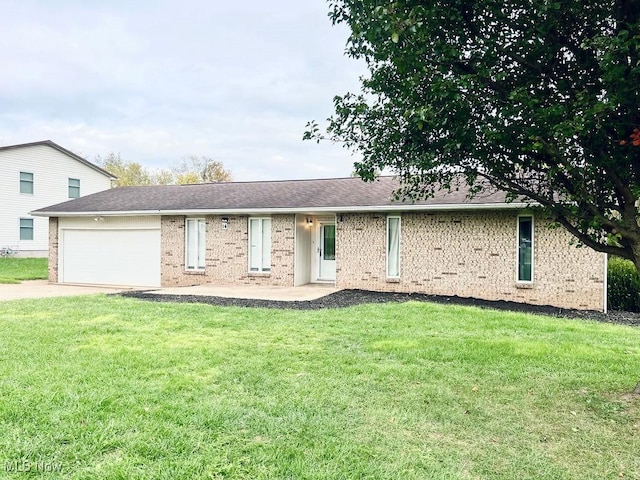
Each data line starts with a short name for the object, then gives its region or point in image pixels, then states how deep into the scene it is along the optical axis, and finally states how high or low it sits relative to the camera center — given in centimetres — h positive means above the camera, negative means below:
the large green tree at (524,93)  363 +133
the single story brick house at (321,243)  1130 +9
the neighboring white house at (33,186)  2452 +344
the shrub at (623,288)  1095 -100
